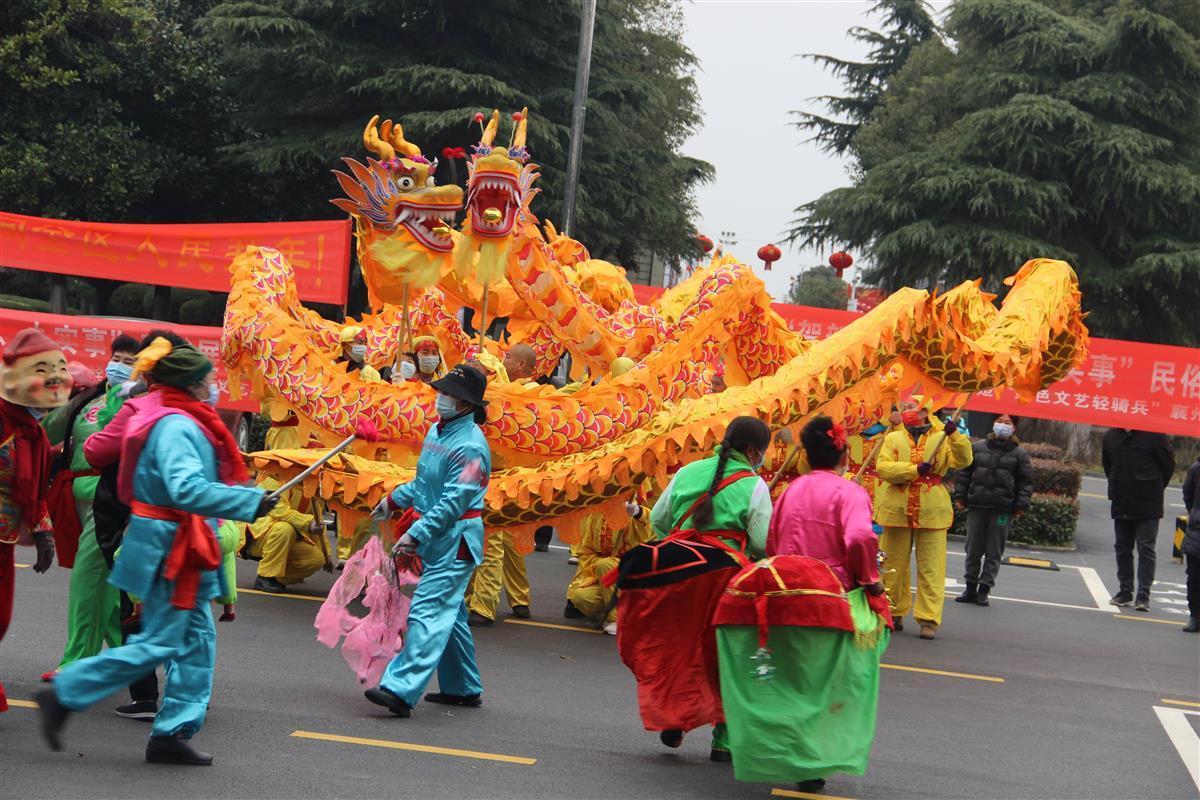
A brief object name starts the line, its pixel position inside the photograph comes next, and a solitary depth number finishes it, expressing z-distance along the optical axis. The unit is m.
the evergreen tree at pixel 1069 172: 25.08
